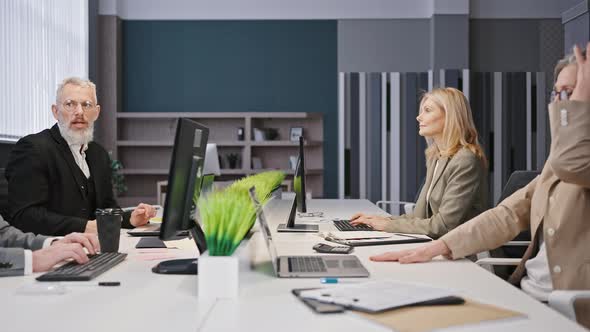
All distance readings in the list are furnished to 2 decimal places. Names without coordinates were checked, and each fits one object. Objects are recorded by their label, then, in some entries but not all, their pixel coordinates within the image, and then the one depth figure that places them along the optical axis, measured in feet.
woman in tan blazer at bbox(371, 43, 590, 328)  6.13
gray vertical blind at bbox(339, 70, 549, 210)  25.18
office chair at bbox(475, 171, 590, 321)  7.64
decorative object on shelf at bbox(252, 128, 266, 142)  24.90
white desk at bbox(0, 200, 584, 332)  4.16
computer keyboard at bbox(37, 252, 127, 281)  5.49
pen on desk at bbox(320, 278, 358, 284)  5.49
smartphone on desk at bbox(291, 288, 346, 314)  4.47
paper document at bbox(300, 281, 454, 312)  4.49
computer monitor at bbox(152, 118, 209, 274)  5.41
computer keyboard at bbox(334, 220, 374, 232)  9.58
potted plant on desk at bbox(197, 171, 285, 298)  4.79
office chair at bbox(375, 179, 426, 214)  15.31
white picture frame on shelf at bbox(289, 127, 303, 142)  25.66
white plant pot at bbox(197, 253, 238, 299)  4.79
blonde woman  9.26
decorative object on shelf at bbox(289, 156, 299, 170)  25.34
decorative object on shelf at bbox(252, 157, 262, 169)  25.11
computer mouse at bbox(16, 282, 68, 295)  5.00
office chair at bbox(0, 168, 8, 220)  11.11
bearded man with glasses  9.43
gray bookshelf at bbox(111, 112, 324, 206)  24.81
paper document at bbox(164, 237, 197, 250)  7.62
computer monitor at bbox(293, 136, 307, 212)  10.32
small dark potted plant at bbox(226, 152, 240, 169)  24.80
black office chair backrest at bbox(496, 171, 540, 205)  9.86
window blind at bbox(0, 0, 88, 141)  16.94
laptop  5.59
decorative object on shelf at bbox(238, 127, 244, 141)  25.08
